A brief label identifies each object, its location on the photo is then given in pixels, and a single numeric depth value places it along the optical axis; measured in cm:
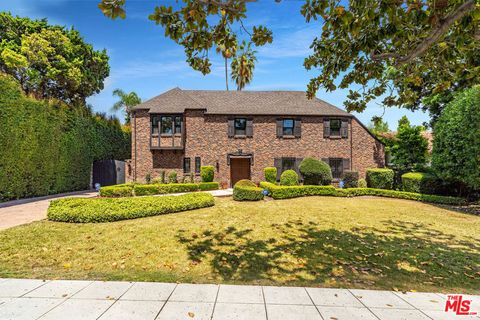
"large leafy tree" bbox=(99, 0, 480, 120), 402
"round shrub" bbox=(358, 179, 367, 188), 1764
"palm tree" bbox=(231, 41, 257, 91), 3034
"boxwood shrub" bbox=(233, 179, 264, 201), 1280
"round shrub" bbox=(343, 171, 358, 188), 1789
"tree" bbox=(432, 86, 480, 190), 1227
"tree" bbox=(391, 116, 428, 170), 2034
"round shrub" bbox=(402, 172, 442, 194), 1523
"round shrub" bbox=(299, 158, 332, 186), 1580
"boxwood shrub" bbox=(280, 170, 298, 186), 1556
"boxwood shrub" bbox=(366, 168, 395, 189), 1702
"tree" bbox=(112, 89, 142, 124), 3907
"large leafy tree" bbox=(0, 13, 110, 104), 2055
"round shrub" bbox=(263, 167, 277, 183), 1877
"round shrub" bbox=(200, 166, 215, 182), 1877
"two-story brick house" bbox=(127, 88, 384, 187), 1969
